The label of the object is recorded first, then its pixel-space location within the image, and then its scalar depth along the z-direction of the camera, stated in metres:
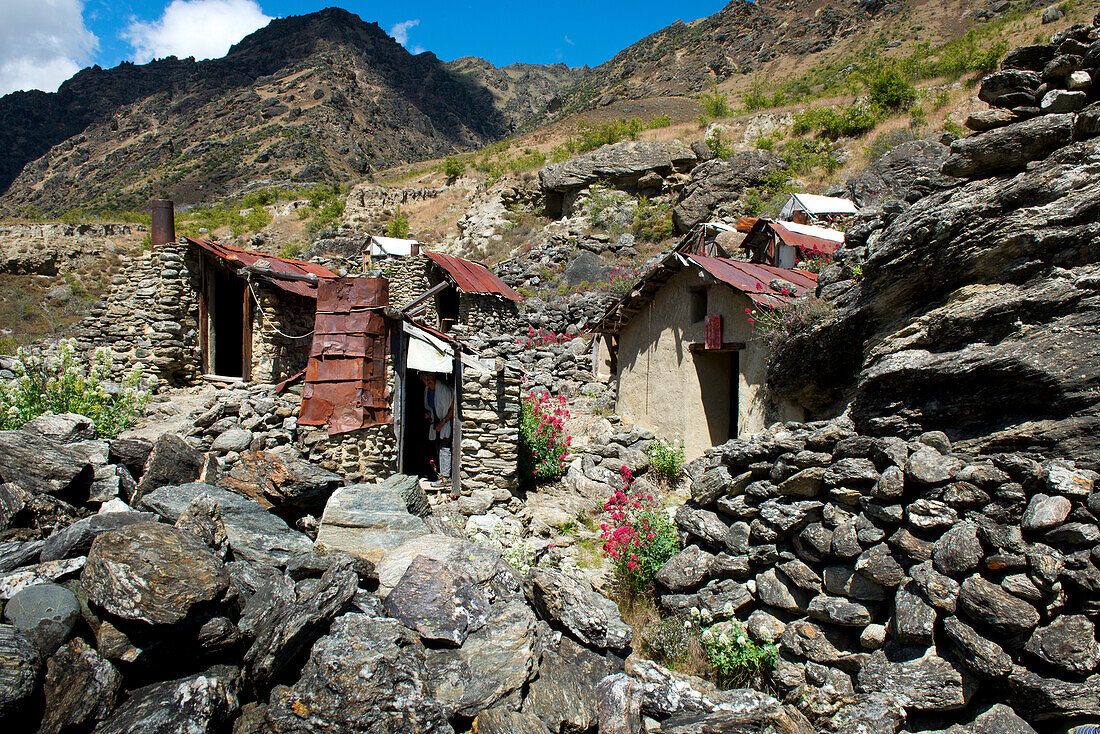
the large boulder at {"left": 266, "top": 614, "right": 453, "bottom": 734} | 4.29
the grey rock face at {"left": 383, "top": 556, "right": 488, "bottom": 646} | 5.42
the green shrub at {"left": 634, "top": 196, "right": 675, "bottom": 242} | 25.75
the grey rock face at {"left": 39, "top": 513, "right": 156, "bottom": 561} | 4.94
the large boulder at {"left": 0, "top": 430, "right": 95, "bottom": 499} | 5.79
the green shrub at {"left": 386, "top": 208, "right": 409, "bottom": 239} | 34.19
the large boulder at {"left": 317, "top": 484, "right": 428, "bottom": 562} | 6.74
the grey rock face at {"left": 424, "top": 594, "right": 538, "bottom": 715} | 4.85
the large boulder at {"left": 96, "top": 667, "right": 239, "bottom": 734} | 3.78
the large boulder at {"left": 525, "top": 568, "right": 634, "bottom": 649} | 5.71
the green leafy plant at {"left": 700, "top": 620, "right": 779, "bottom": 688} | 5.73
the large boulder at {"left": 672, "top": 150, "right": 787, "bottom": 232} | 24.98
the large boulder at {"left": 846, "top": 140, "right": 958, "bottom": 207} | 19.38
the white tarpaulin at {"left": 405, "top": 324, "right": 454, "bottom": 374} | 9.97
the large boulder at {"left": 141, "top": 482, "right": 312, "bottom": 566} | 5.91
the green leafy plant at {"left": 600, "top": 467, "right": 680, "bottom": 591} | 7.15
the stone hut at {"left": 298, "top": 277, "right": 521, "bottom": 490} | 8.84
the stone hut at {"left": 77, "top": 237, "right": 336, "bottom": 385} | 10.95
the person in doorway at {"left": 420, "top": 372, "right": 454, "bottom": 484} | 10.22
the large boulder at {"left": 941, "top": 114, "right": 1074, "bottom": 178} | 5.97
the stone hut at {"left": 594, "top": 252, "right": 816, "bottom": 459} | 10.47
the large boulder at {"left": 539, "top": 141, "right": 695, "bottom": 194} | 28.67
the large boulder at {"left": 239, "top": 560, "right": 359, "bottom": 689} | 4.44
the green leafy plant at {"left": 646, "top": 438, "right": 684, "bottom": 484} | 11.17
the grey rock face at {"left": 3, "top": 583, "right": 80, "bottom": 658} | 4.07
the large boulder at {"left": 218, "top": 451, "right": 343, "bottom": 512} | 7.14
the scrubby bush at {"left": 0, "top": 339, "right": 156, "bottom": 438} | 7.29
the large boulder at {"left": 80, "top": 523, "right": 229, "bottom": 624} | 4.20
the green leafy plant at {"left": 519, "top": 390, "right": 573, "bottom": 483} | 11.14
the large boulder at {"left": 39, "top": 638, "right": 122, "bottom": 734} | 3.71
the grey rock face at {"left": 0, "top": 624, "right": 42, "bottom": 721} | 3.50
